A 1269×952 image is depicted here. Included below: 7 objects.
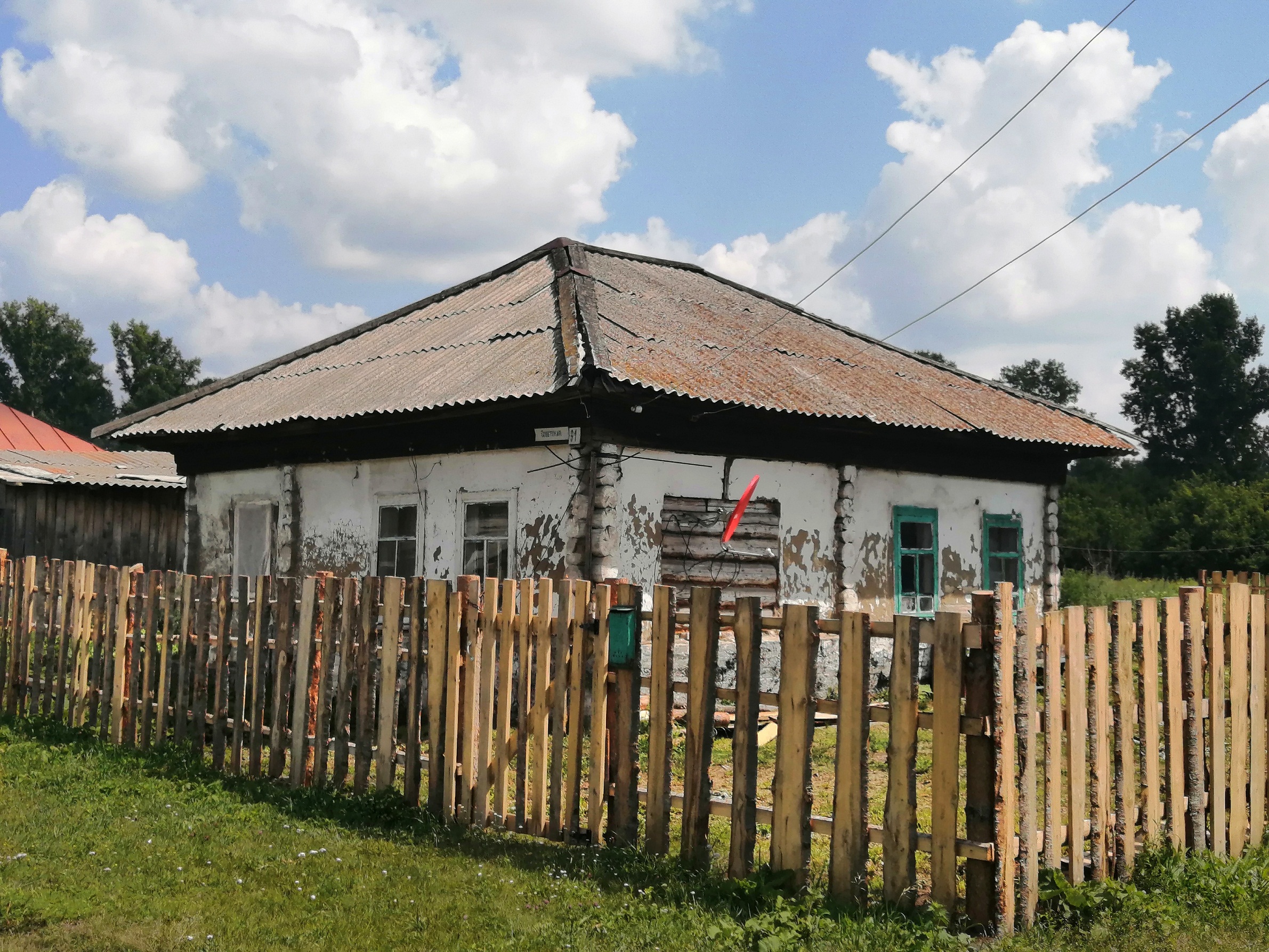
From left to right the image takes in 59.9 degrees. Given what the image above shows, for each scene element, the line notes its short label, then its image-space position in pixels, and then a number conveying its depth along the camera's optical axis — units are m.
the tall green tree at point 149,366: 49.88
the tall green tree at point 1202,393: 43.56
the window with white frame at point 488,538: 10.92
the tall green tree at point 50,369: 48.31
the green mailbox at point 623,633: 5.41
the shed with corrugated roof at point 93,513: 17.98
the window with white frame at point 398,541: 11.86
